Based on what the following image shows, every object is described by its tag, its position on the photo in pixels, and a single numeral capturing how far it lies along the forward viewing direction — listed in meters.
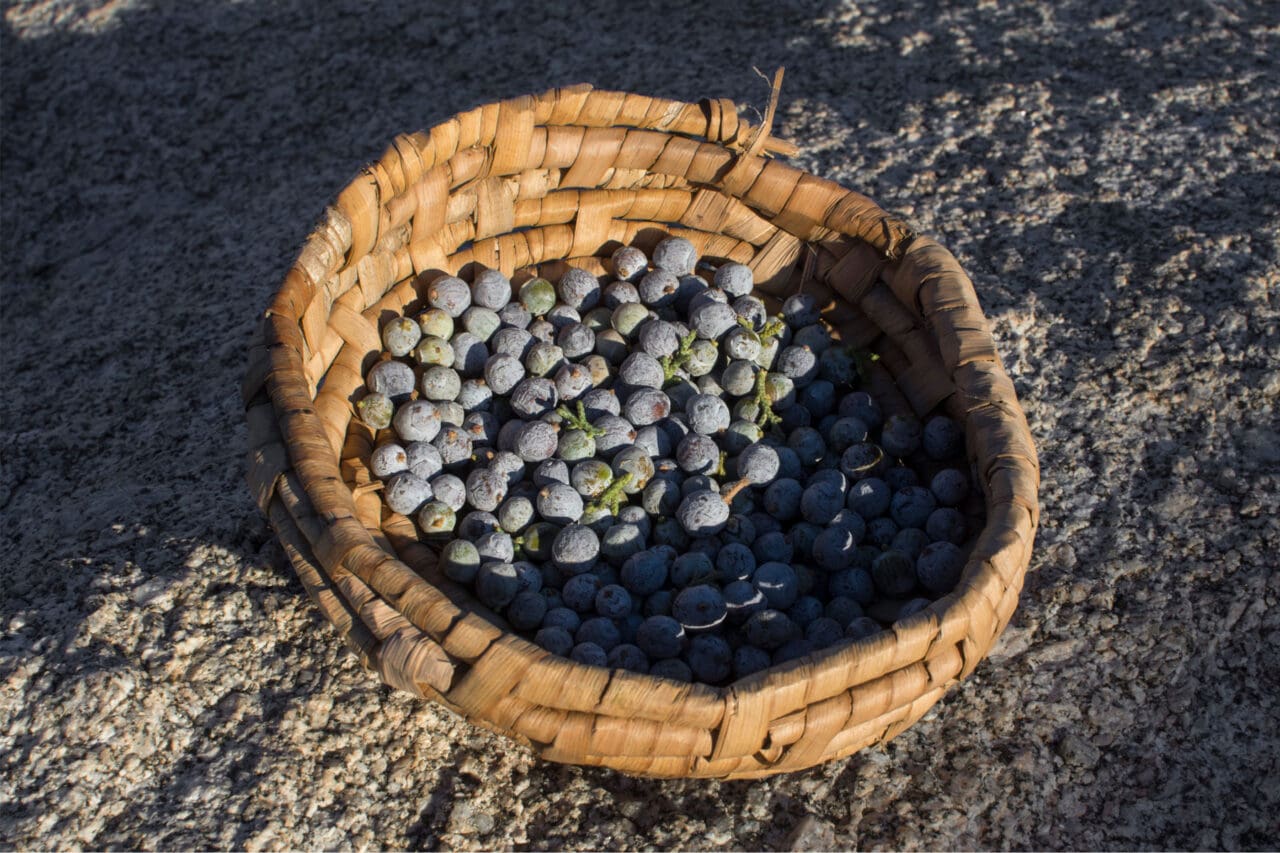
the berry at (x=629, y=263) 0.39
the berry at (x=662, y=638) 0.32
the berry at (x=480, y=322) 0.38
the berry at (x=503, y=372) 0.37
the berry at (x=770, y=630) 0.32
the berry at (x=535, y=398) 0.36
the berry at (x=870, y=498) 0.35
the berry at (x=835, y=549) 0.34
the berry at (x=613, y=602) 0.33
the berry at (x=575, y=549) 0.34
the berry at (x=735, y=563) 0.34
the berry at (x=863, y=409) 0.37
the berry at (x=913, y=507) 0.34
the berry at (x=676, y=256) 0.39
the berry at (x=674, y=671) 0.31
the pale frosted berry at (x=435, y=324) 0.37
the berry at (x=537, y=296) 0.39
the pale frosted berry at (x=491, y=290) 0.38
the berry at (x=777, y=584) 0.33
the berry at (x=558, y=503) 0.34
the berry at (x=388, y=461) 0.34
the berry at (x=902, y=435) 0.36
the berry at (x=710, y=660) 0.32
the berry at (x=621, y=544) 0.34
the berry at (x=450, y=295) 0.37
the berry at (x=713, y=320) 0.38
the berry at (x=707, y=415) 0.36
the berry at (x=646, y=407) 0.36
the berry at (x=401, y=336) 0.36
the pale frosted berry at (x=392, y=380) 0.36
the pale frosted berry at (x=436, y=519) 0.34
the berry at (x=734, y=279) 0.39
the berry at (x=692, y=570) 0.33
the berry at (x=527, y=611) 0.33
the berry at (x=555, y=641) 0.32
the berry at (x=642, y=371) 0.37
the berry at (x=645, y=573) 0.33
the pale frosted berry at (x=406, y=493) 0.34
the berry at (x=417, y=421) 0.35
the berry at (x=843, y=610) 0.33
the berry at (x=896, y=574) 0.33
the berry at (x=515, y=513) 0.34
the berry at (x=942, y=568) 0.32
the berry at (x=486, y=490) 0.35
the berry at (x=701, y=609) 0.32
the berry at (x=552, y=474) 0.35
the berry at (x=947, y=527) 0.33
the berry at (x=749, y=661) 0.32
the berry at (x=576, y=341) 0.38
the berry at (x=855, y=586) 0.33
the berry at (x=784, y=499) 0.35
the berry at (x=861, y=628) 0.32
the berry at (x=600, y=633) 0.32
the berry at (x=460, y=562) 0.33
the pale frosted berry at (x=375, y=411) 0.35
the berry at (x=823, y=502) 0.35
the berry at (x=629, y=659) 0.31
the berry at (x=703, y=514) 0.34
